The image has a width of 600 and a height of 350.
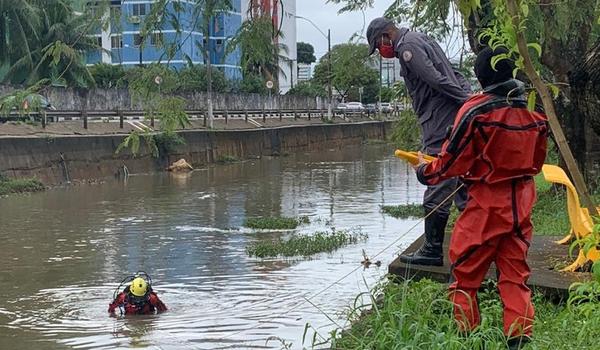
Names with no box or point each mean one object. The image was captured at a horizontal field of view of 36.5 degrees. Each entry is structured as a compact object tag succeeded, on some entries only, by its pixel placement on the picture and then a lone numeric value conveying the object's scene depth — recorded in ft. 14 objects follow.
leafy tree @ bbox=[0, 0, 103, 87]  108.99
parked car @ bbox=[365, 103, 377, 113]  196.65
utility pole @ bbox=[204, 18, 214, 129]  120.53
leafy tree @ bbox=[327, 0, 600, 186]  12.85
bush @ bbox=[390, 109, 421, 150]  49.56
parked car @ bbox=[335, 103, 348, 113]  189.26
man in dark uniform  18.56
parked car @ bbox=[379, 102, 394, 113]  186.80
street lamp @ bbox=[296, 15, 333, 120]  167.86
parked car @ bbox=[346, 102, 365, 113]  190.60
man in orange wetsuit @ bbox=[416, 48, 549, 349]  13.93
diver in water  29.09
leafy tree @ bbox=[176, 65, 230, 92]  139.31
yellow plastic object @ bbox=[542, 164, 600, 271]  18.58
